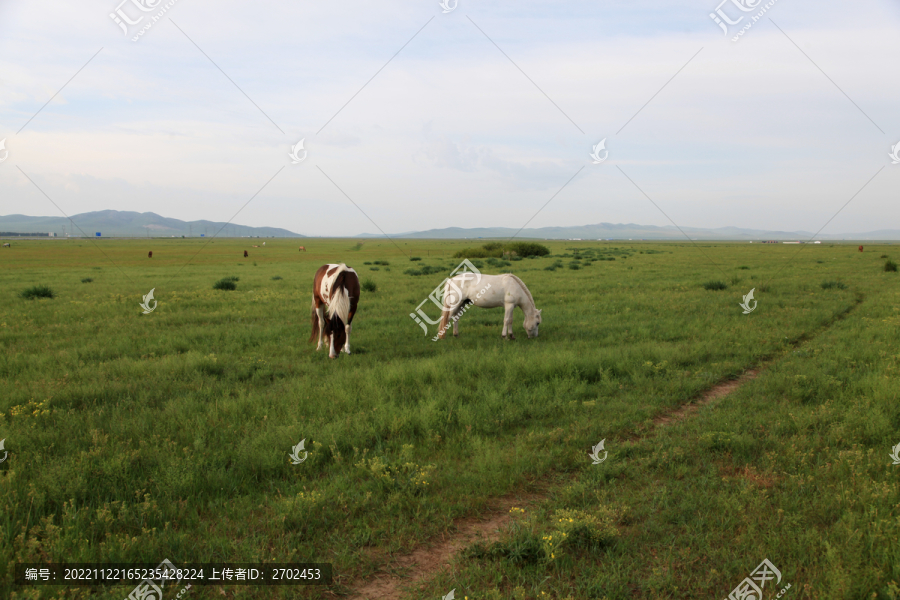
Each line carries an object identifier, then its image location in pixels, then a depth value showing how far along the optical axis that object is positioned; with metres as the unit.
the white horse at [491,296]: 12.21
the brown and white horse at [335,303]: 10.45
